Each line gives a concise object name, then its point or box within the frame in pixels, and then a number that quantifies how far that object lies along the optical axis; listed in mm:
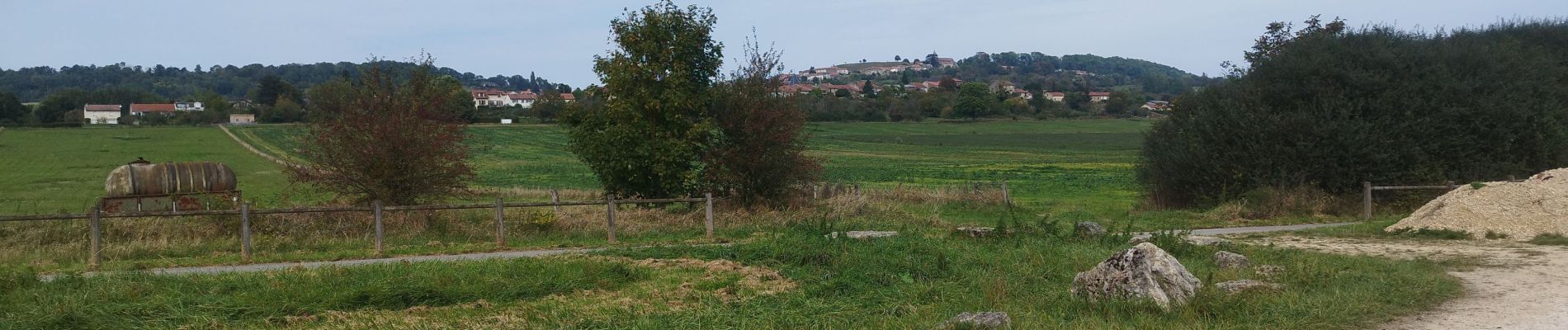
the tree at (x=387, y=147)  18922
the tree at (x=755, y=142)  22453
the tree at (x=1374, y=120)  25109
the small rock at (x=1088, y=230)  16811
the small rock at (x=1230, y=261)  12914
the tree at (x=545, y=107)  86312
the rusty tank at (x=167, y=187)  20828
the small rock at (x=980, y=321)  8352
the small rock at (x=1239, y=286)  10423
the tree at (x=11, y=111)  82750
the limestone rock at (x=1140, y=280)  9602
